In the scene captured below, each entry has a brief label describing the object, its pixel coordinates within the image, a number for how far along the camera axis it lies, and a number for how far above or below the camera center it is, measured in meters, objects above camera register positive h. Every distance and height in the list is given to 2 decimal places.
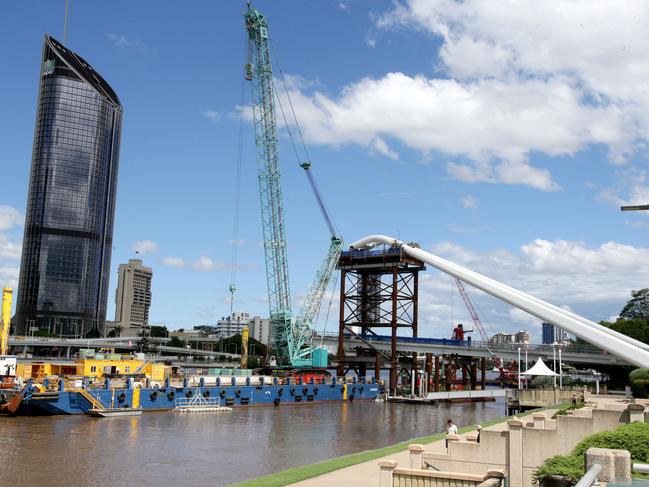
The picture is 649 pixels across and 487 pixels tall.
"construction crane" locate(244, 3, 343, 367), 108.88 +14.42
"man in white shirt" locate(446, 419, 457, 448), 27.76 -2.86
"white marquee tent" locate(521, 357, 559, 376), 60.31 -0.79
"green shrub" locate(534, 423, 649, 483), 15.26 -1.92
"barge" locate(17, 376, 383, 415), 58.81 -4.68
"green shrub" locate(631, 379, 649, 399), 49.16 -1.58
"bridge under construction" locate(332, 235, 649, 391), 104.44 +3.02
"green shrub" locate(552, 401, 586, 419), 32.40 -2.45
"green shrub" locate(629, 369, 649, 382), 51.74 -0.68
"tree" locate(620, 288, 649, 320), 153.75 +13.44
